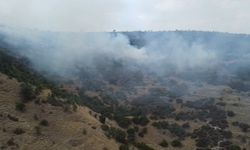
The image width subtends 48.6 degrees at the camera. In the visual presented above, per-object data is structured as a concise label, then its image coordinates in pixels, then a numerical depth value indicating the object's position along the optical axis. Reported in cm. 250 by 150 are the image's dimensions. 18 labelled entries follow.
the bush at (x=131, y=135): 5364
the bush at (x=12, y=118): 4487
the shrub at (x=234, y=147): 5445
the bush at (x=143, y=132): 5750
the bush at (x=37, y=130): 4376
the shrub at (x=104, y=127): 4992
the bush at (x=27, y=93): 4910
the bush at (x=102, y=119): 5449
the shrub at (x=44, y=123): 4566
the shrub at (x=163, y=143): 5554
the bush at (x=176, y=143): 5631
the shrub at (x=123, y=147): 4662
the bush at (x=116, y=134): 4917
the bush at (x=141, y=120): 6144
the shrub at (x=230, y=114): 6835
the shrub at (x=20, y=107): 4698
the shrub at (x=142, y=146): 5129
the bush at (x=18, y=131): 4280
